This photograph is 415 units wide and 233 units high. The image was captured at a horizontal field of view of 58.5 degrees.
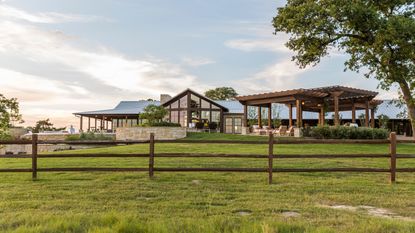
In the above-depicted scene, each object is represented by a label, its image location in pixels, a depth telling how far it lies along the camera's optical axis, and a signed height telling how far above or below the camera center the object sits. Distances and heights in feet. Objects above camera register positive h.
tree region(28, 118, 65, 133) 126.48 +1.03
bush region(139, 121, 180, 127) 82.84 +1.12
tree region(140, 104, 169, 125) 87.42 +3.77
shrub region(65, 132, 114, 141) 81.66 -1.79
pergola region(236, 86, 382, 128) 76.18 +6.99
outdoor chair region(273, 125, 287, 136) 82.48 -0.45
